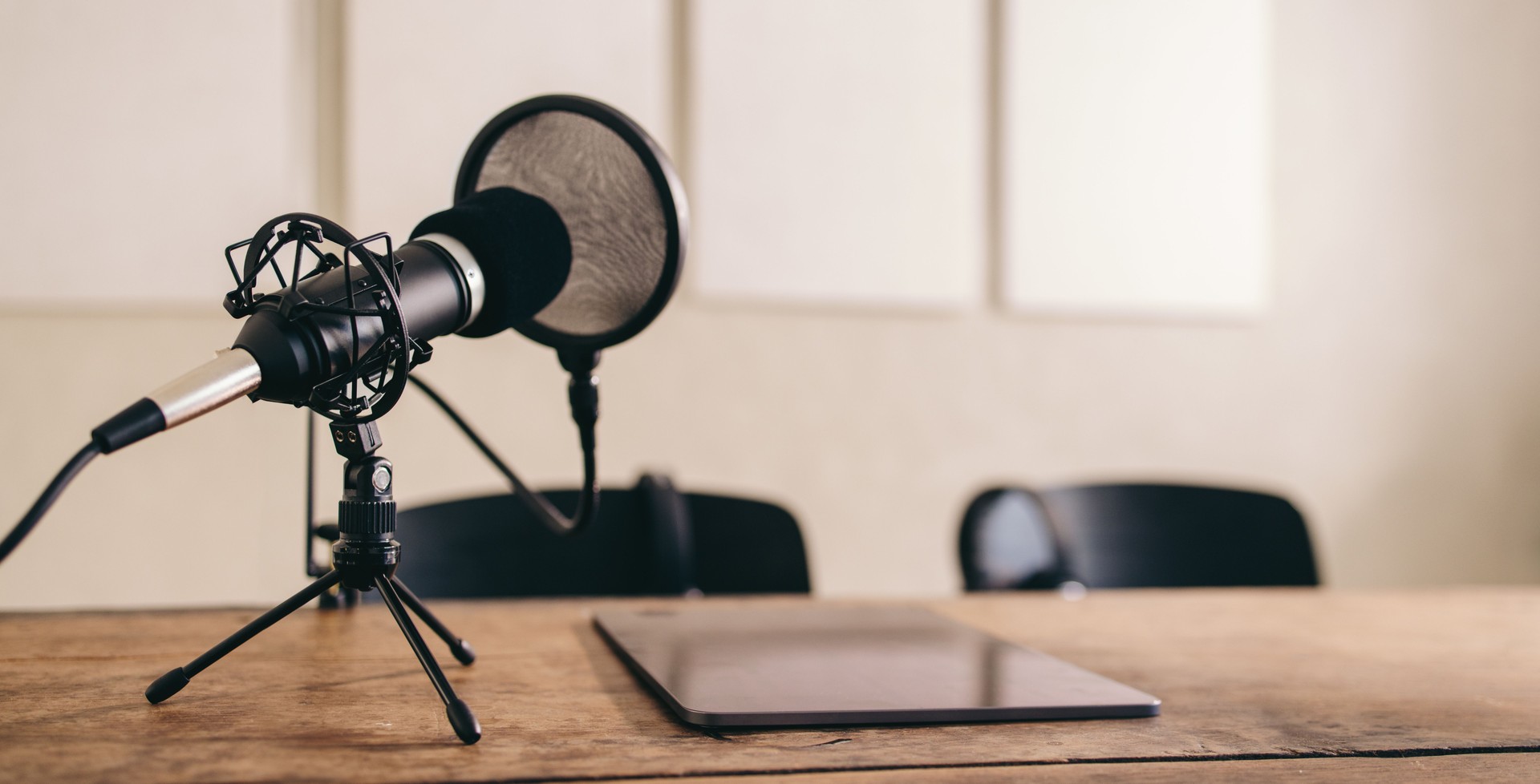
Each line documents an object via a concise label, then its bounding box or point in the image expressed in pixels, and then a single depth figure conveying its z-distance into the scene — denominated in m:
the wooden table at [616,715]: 0.53
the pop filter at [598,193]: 0.70
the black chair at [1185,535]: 1.73
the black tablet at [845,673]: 0.62
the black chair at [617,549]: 1.39
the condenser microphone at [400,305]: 0.49
